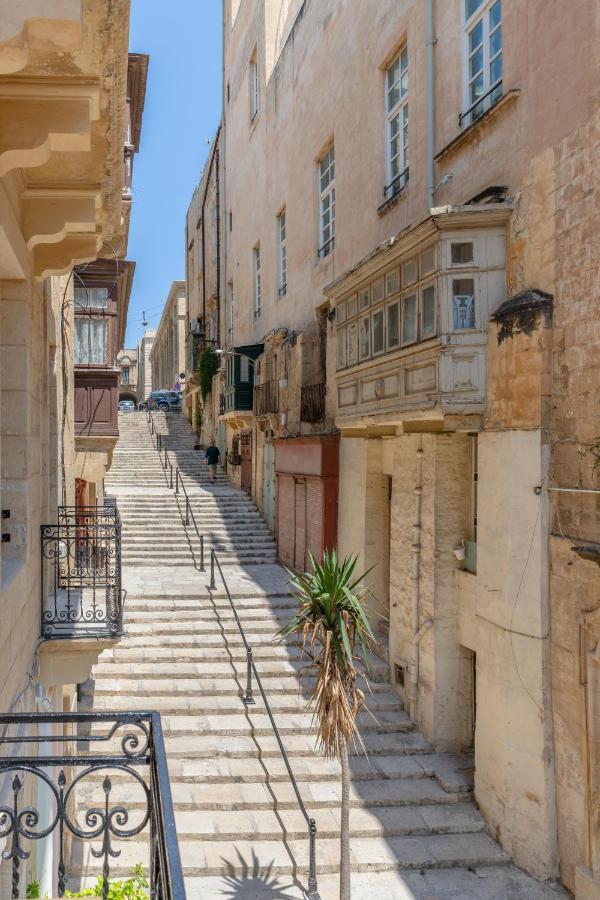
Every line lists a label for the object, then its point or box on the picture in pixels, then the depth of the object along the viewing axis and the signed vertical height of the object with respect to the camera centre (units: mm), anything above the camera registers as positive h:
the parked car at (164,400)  49219 +2540
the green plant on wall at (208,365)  32219 +3079
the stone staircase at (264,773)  8508 -4507
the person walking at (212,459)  27000 -725
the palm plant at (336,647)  8062 -2210
